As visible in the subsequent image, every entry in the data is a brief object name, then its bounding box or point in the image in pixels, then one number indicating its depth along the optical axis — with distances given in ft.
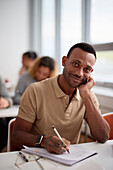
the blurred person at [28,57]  11.86
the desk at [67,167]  2.83
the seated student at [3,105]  7.14
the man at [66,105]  4.14
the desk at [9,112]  6.35
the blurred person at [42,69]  8.20
